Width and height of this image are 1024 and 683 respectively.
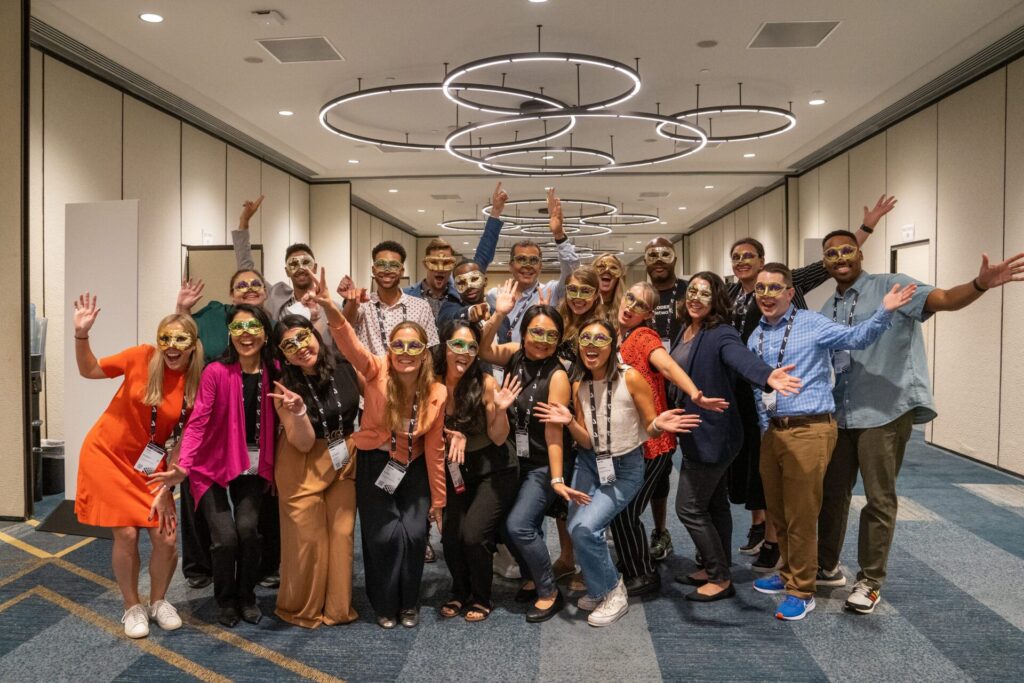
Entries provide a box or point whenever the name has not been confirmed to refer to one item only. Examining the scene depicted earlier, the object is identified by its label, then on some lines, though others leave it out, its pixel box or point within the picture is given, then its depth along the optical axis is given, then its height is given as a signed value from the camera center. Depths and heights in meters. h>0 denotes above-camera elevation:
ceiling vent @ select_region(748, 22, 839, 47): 6.52 +2.66
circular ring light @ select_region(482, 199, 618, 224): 15.39 +2.51
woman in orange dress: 3.20 -0.53
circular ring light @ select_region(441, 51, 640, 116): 6.14 +2.23
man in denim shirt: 3.43 -0.34
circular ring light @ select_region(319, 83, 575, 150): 6.97 +2.29
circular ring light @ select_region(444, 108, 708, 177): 7.38 +2.23
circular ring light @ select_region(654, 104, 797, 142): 8.11 +2.40
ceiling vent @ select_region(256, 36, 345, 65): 6.87 +2.64
